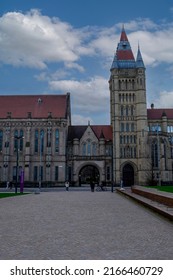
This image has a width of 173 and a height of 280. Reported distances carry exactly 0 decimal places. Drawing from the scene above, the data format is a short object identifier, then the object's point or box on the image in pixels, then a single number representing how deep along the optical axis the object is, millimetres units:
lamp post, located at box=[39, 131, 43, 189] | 68300
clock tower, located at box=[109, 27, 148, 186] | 69875
